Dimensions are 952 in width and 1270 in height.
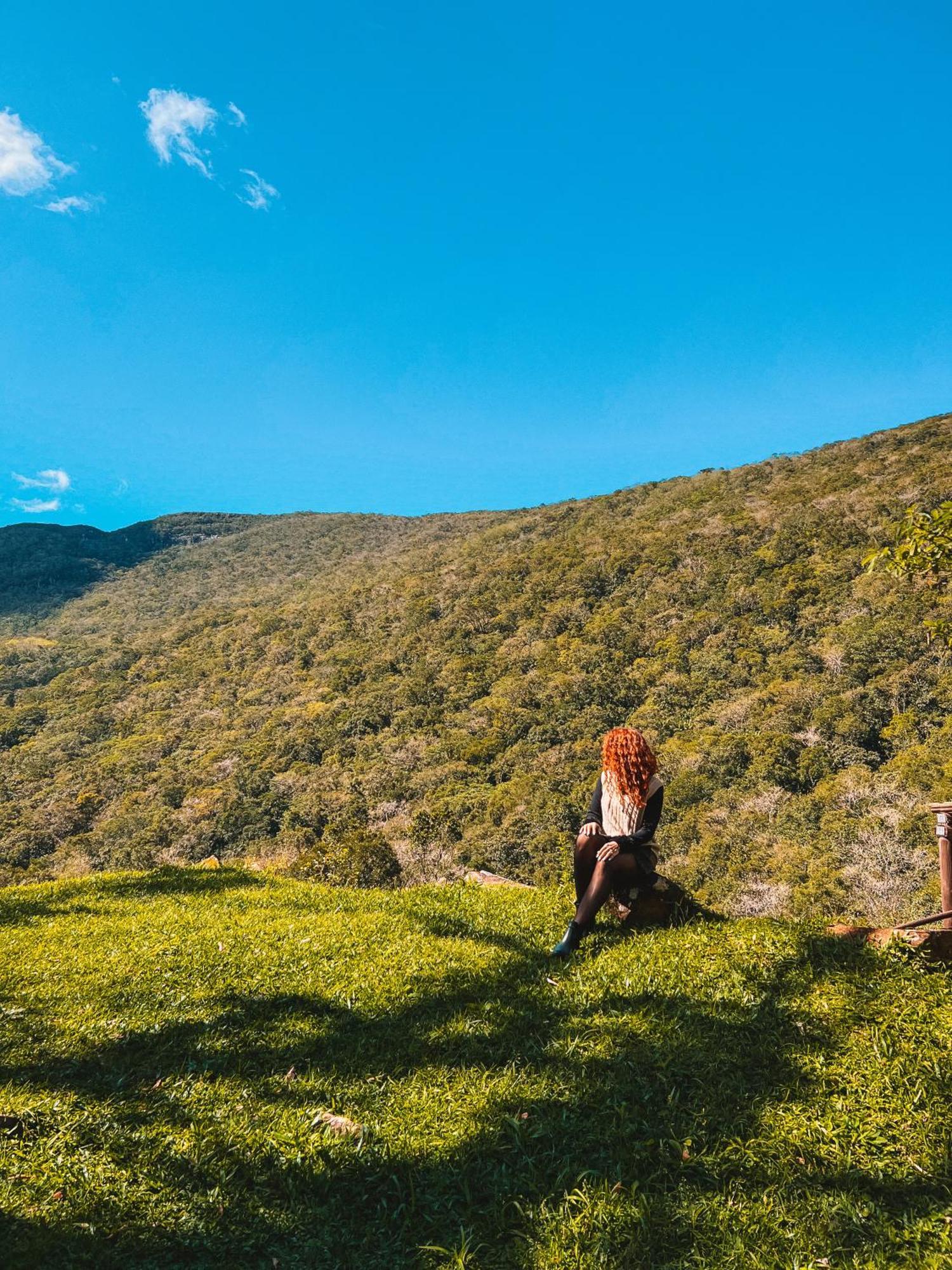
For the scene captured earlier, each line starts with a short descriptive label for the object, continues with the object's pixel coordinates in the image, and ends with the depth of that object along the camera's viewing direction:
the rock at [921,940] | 4.65
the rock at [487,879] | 8.89
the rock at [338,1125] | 3.32
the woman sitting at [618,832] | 5.43
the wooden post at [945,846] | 5.66
